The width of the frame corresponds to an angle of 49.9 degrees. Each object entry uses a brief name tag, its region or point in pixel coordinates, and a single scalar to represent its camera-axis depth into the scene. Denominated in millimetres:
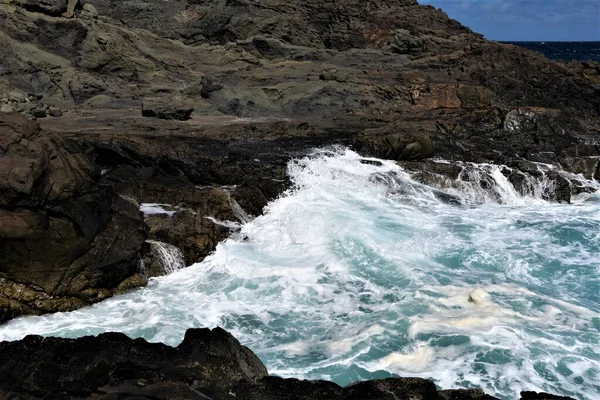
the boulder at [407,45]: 31297
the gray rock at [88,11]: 25581
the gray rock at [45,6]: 24312
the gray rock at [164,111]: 19875
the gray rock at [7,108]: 18156
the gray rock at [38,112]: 19173
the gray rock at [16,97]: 19405
